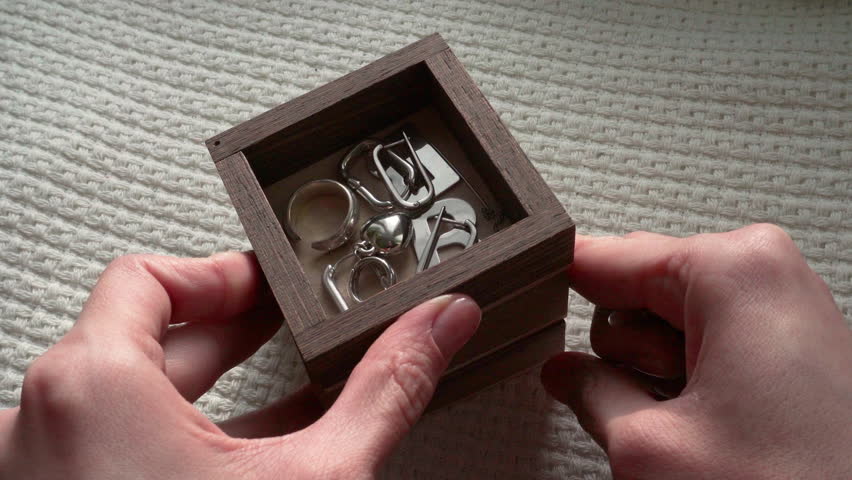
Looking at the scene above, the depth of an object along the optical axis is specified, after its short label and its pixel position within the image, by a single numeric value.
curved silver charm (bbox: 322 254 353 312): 0.49
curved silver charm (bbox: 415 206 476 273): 0.50
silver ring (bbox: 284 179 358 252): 0.51
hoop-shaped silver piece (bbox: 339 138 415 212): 0.53
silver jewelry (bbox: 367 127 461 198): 0.53
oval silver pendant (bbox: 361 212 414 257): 0.51
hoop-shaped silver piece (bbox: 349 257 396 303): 0.50
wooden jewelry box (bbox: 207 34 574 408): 0.45
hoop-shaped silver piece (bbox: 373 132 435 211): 0.52
